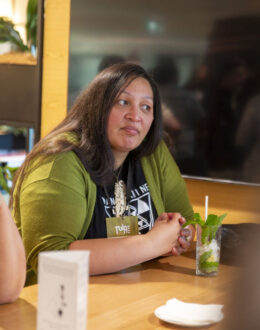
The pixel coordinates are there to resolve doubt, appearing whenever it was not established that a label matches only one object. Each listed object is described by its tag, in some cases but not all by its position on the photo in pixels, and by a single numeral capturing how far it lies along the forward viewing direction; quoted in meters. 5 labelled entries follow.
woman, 2.11
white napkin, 1.63
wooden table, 1.65
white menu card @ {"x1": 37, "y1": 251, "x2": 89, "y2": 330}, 1.09
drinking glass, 2.04
